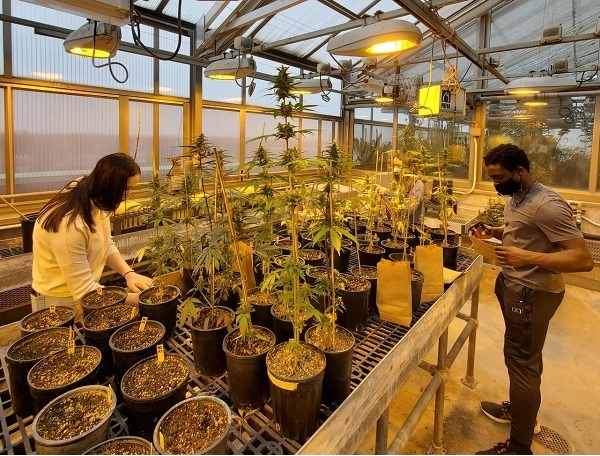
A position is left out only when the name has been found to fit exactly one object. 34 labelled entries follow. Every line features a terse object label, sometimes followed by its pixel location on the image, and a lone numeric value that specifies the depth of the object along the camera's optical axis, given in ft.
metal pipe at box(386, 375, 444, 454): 4.67
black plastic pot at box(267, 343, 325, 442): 3.40
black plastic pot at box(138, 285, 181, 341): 4.77
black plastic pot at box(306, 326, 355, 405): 3.95
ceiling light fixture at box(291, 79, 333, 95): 13.15
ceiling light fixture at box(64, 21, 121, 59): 6.78
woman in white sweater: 4.65
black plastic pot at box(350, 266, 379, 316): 6.11
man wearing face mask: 5.49
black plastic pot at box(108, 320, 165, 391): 3.83
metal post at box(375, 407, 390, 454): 4.54
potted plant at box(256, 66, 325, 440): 3.42
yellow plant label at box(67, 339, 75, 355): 3.69
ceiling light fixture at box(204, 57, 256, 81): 9.93
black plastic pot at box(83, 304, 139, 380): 4.08
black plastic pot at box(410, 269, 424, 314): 6.07
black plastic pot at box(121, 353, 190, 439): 3.19
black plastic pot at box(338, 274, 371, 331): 5.42
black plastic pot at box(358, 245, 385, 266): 7.81
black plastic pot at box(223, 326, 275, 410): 3.76
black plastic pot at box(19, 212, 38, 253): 8.10
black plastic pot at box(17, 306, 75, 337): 4.10
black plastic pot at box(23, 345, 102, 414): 3.20
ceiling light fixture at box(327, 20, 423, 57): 5.76
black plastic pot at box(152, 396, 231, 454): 2.75
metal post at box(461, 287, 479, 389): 8.57
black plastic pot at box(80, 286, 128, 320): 4.73
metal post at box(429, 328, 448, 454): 6.61
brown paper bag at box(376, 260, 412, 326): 5.47
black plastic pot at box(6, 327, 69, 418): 3.40
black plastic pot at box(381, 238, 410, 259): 8.17
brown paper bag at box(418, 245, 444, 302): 6.29
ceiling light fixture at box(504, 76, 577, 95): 12.08
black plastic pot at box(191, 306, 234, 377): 4.23
